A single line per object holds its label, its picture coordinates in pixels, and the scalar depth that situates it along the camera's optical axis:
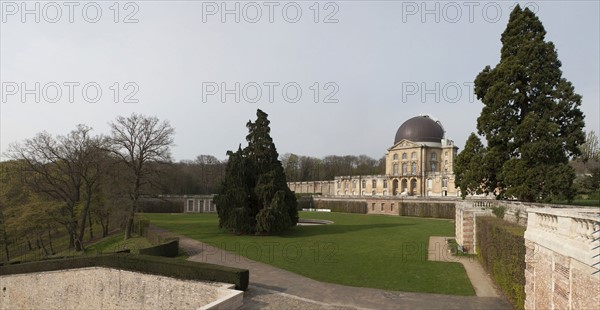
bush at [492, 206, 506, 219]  20.86
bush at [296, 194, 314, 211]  75.31
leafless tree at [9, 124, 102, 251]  30.31
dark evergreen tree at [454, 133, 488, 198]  27.59
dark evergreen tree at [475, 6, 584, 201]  23.67
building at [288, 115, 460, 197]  75.50
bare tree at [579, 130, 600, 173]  55.68
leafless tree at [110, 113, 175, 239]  31.34
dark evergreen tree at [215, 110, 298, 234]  32.38
